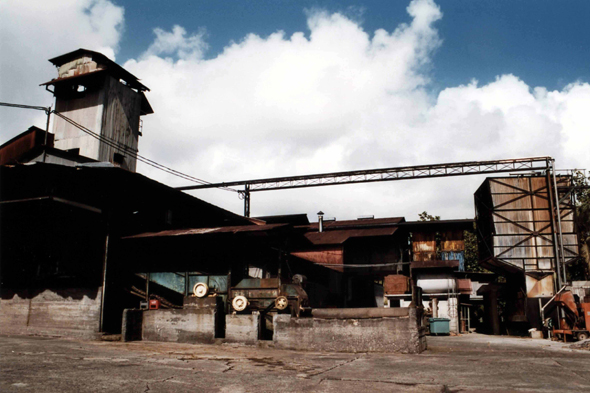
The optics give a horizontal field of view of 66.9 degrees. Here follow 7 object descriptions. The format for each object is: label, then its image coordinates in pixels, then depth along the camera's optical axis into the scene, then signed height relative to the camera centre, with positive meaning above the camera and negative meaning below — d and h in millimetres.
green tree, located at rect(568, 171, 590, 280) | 34656 +3594
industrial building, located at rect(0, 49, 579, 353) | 14734 +1036
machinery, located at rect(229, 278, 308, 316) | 14667 -465
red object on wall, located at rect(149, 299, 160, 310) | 15906 -786
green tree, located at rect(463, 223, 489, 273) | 48625 +2946
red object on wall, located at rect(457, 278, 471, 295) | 31689 -262
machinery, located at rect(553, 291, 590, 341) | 18906 -1595
